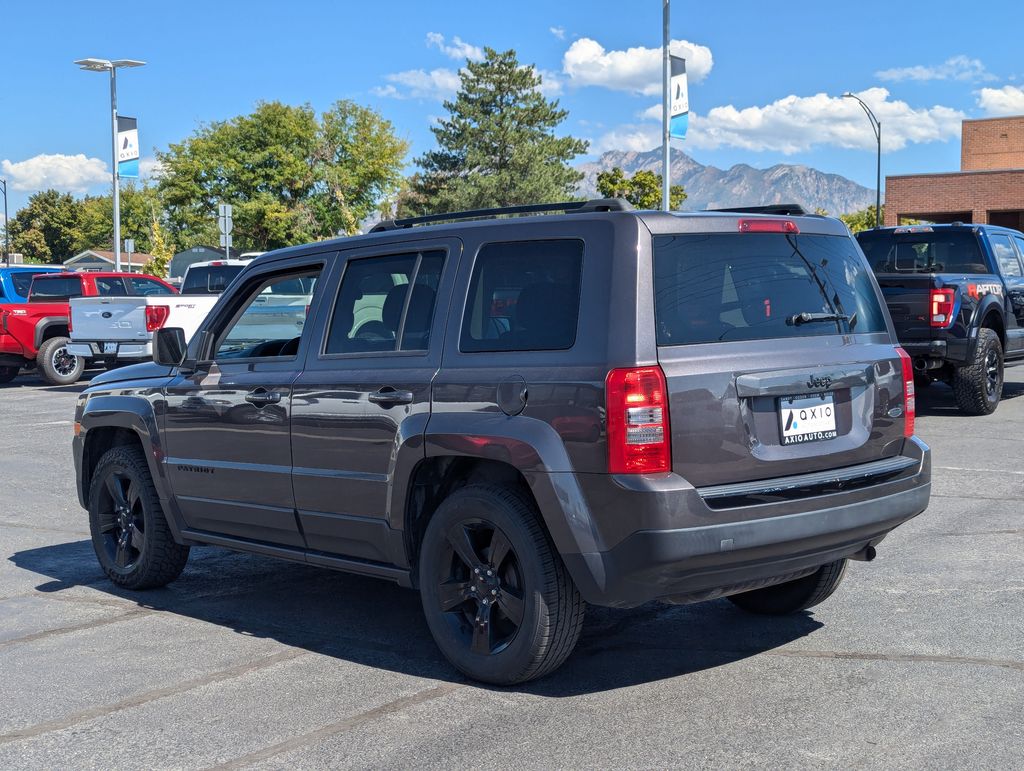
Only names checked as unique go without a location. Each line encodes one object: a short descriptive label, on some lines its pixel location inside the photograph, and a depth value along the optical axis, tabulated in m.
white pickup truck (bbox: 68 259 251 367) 17.66
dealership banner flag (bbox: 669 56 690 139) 24.33
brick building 44.28
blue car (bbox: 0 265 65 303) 20.80
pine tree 74.50
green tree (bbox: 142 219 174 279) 64.81
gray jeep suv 4.26
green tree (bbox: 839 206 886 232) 87.25
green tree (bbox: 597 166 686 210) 77.87
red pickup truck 20.47
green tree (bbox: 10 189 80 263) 112.38
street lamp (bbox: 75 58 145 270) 33.72
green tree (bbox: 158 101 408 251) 65.31
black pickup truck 12.82
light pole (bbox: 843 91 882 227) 45.19
